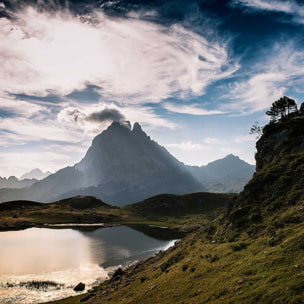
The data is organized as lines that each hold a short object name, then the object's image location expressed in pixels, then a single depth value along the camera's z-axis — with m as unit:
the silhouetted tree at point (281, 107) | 107.19
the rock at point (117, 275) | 61.72
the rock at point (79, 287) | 60.12
